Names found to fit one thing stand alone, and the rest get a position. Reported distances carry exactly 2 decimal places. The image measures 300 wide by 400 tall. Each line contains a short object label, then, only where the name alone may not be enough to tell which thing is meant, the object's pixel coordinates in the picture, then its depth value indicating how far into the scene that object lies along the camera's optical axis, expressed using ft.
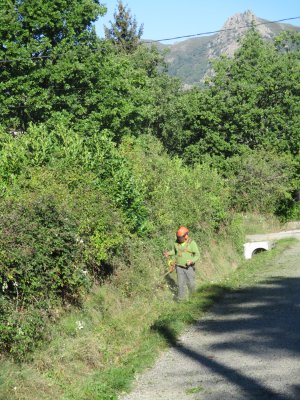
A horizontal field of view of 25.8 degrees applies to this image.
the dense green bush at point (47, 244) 26.76
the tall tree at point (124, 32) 208.13
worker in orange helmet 46.96
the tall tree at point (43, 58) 91.91
